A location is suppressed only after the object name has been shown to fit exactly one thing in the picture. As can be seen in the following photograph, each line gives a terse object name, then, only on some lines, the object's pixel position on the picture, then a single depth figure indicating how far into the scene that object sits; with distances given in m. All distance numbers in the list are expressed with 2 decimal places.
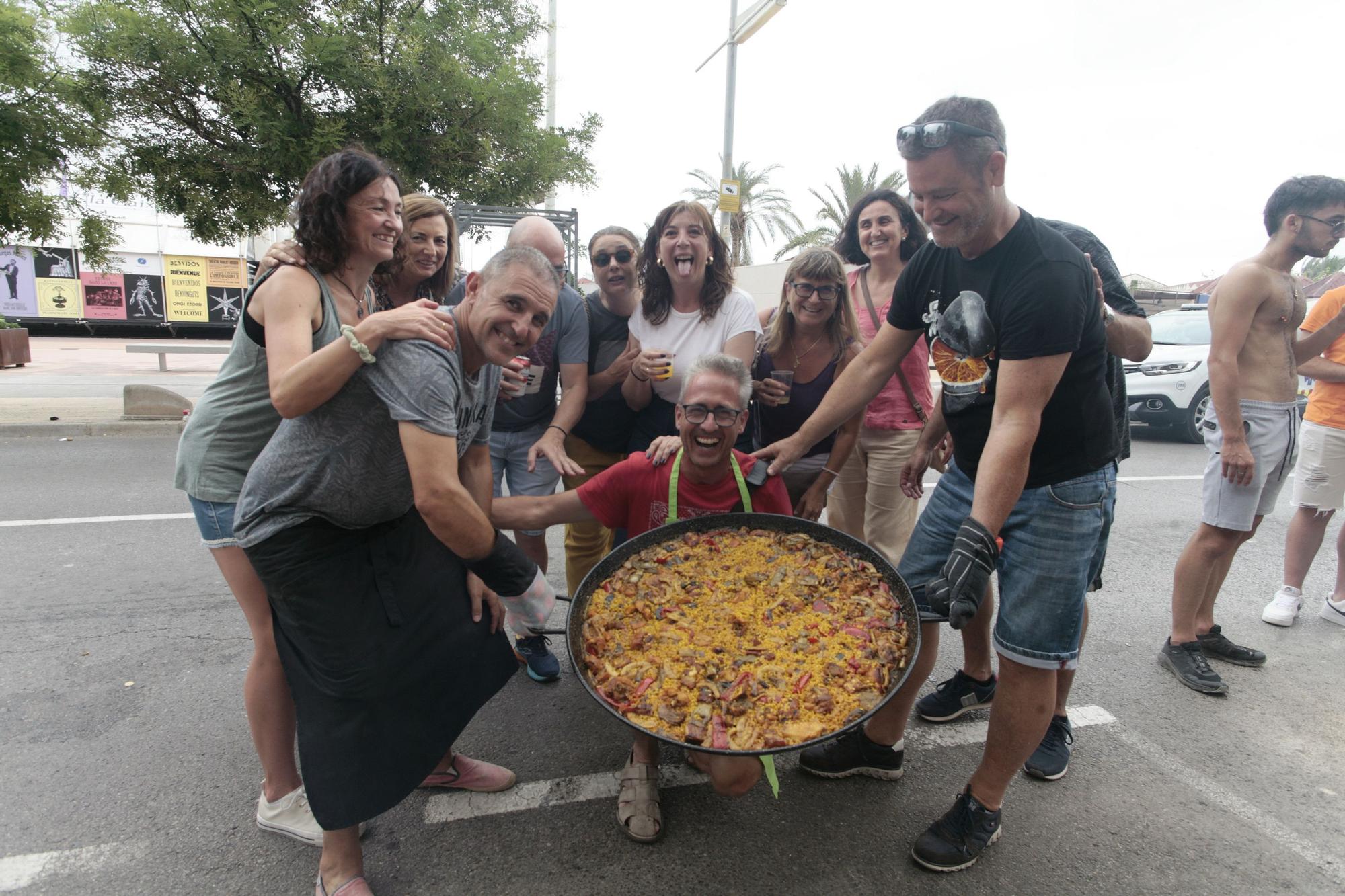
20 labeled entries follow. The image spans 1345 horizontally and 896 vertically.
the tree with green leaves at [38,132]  6.38
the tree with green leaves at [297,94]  6.96
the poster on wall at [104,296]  21.45
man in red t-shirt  2.51
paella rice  1.95
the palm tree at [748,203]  29.16
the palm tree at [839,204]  26.95
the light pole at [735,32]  12.73
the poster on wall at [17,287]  19.96
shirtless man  3.37
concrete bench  12.94
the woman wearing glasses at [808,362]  3.20
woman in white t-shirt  3.29
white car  9.98
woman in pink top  3.52
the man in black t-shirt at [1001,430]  2.04
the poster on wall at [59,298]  21.14
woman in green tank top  1.96
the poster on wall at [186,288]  21.92
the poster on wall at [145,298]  21.80
